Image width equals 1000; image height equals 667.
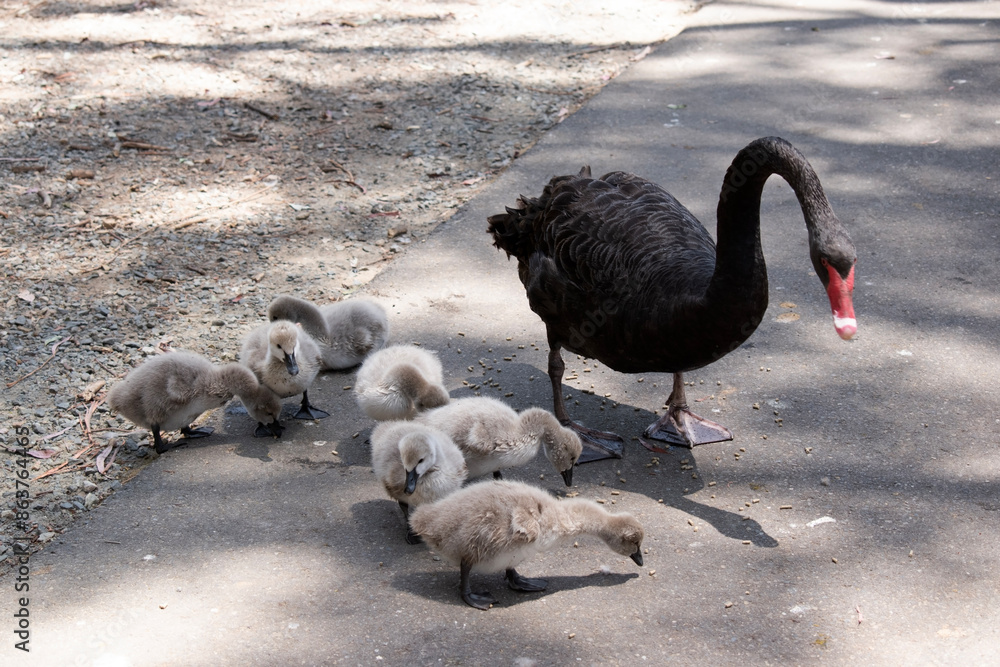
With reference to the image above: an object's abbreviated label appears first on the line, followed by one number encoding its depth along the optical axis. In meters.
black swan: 3.61
